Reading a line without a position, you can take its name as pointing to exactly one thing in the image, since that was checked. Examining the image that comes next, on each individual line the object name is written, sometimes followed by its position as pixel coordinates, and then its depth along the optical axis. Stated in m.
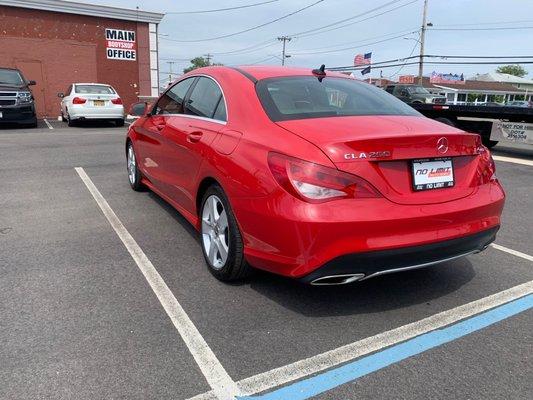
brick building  20.53
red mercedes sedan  2.84
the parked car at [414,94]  21.56
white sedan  15.69
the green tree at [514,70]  110.94
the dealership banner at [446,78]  76.00
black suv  14.35
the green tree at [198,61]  112.78
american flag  45.79
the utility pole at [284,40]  68.44
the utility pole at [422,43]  44.25
